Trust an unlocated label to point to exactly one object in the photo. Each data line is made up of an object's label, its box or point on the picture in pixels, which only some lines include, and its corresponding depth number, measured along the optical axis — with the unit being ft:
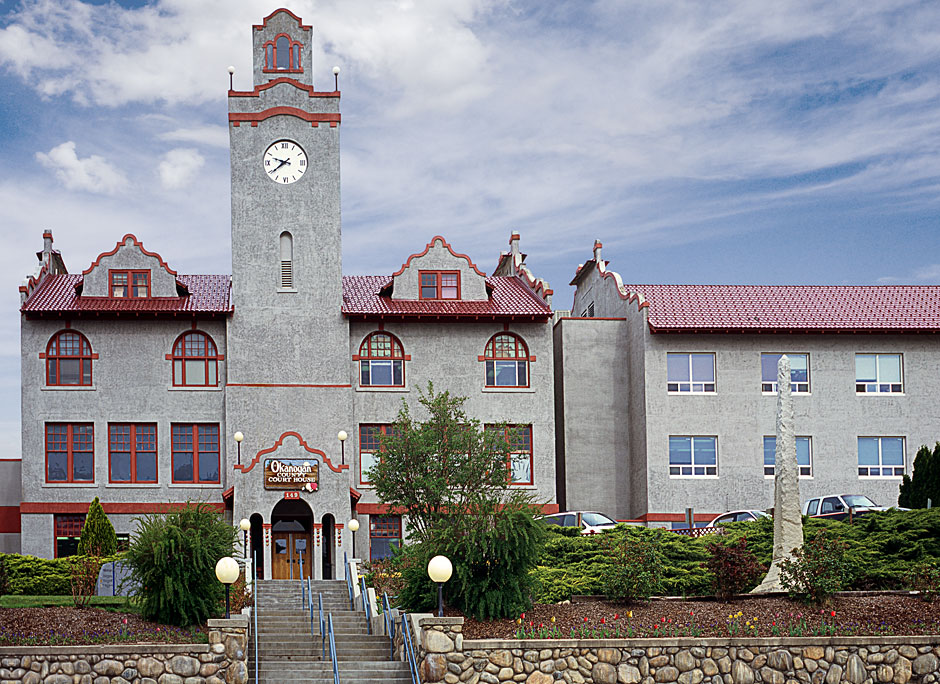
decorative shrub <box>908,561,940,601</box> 91.66
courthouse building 137.28
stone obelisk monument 98.37
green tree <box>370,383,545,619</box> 88.63
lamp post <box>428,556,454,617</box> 81.20
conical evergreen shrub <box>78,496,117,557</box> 128.06
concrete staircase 86.17
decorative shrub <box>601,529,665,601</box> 93.35
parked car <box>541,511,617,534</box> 131.03
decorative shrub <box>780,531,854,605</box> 90.84
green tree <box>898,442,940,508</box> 124.57
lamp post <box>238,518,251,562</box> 112.16
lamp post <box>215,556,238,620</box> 81.41
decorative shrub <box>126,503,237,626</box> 89.92
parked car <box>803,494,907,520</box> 126.00
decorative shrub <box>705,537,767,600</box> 94.73
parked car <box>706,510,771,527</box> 131.95
